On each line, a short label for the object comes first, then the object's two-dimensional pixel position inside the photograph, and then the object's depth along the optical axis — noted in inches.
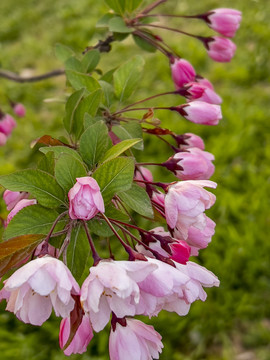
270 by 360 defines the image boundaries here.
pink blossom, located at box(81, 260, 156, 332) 14.3
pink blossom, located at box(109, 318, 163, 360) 15.6
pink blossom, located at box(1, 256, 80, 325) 14.5
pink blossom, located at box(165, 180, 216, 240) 16.0
